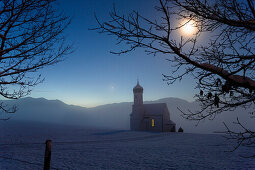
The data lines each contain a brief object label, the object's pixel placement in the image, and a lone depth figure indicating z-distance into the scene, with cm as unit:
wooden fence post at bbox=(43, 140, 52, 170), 598
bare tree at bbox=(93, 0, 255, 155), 274
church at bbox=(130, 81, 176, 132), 4266
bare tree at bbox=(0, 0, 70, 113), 562
